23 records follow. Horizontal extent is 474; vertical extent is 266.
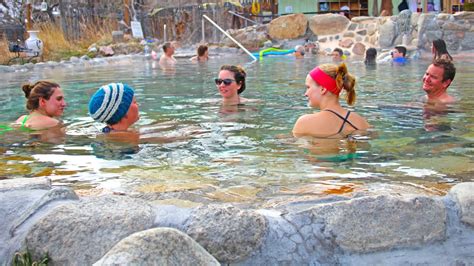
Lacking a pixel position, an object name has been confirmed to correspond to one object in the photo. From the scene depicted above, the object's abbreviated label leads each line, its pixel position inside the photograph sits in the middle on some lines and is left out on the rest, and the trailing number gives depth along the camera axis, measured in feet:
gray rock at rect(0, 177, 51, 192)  9.08
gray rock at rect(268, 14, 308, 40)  67.15
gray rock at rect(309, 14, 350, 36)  63.67
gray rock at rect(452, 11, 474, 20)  53.67
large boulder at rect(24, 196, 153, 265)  7.77
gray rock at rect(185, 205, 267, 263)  7.84
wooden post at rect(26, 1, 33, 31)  61.52
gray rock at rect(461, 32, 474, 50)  53.67
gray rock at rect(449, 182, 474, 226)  8.42
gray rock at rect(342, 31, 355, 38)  61.77
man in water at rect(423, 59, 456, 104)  22.20
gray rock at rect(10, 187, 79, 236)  8.36
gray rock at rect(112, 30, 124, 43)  73.26
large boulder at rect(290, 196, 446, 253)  8.13
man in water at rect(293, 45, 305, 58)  58.44
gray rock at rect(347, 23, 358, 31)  61.96
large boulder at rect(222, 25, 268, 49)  69.31
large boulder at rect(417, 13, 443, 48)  54.08
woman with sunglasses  23.70
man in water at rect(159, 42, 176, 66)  53.01
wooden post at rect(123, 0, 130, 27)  83.25
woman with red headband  15.56
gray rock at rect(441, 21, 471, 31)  53.67
